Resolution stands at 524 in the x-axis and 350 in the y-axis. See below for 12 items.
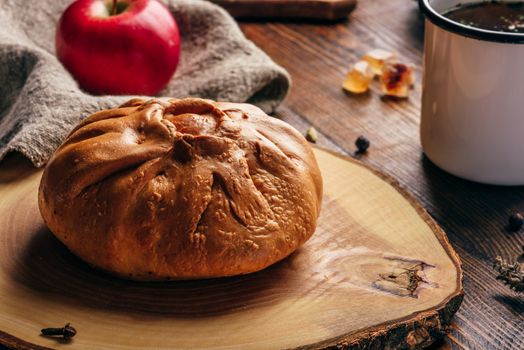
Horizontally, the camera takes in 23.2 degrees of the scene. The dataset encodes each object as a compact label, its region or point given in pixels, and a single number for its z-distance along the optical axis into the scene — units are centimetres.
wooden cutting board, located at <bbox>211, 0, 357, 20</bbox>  79
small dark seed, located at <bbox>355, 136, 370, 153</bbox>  65
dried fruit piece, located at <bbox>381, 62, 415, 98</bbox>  70
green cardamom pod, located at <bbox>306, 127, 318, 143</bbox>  65
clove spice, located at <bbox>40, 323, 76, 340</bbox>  49
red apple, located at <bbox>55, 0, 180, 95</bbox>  67
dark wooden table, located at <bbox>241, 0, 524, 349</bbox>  54
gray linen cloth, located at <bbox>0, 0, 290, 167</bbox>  61
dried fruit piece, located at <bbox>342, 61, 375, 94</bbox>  71
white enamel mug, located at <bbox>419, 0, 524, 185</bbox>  58
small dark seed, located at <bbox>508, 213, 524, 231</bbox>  58
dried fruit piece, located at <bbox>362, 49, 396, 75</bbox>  72
